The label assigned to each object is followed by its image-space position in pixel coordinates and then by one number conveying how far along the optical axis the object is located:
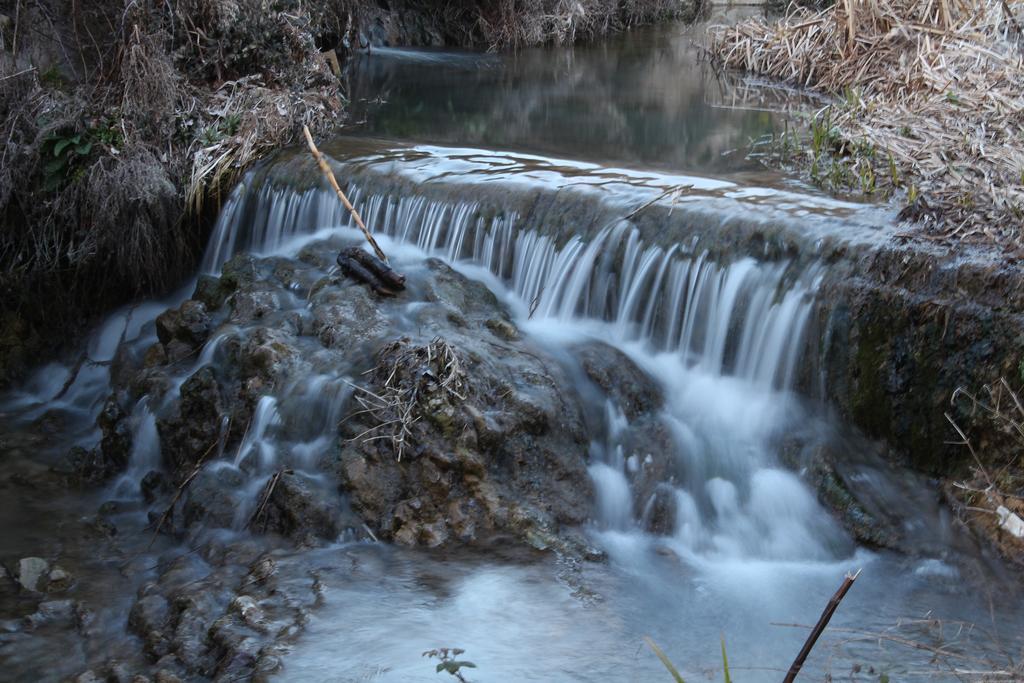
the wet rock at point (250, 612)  4.15
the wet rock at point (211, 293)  6.46
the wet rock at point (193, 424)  5.55
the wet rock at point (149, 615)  4.29
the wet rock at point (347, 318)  5.66
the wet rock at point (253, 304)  6.09
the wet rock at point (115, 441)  5.91
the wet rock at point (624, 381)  5.55
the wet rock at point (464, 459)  4.87
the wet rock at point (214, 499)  5.09
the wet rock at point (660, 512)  5.01
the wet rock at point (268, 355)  5.55
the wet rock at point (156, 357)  6.21
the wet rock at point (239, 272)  6.42
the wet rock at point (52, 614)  4.44
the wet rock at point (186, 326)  6.20
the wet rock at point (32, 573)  4.73
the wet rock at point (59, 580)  4.72
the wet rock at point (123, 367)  6.57
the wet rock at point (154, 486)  5.61
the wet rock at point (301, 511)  4.86
